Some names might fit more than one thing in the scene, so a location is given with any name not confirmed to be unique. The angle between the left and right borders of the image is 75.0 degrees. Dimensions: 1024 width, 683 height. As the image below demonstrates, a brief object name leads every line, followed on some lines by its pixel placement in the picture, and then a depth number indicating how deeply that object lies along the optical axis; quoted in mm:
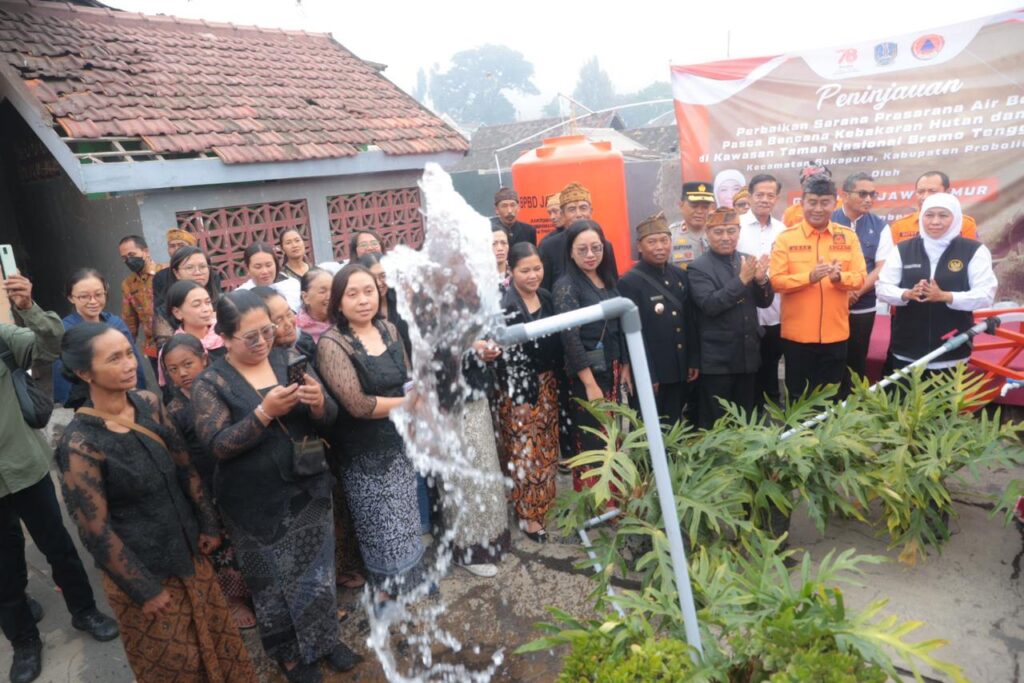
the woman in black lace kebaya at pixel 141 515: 2320
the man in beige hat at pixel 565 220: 5199
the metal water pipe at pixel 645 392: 1705
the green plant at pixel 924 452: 3086
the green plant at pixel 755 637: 1760
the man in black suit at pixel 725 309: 4059
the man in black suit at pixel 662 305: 4082
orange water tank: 6988
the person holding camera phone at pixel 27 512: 3031
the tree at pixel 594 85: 89812
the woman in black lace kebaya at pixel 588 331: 3811
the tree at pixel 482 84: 83750
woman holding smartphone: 2598
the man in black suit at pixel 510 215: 6391
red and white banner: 5977
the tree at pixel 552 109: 88250
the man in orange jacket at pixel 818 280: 4211
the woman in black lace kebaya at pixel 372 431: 3039
